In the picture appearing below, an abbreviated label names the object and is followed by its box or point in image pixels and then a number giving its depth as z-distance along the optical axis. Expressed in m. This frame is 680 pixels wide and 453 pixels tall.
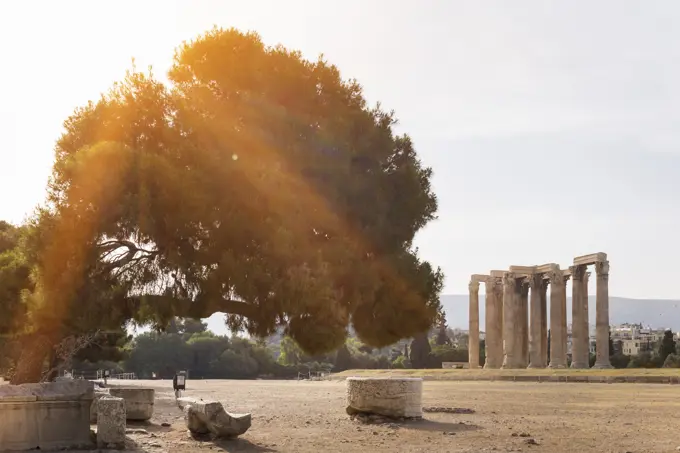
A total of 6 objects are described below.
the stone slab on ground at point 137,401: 21.23
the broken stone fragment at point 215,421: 17.09
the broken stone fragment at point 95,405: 17.47
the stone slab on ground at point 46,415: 15.70
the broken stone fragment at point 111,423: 15.91
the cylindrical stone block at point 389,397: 20.77
